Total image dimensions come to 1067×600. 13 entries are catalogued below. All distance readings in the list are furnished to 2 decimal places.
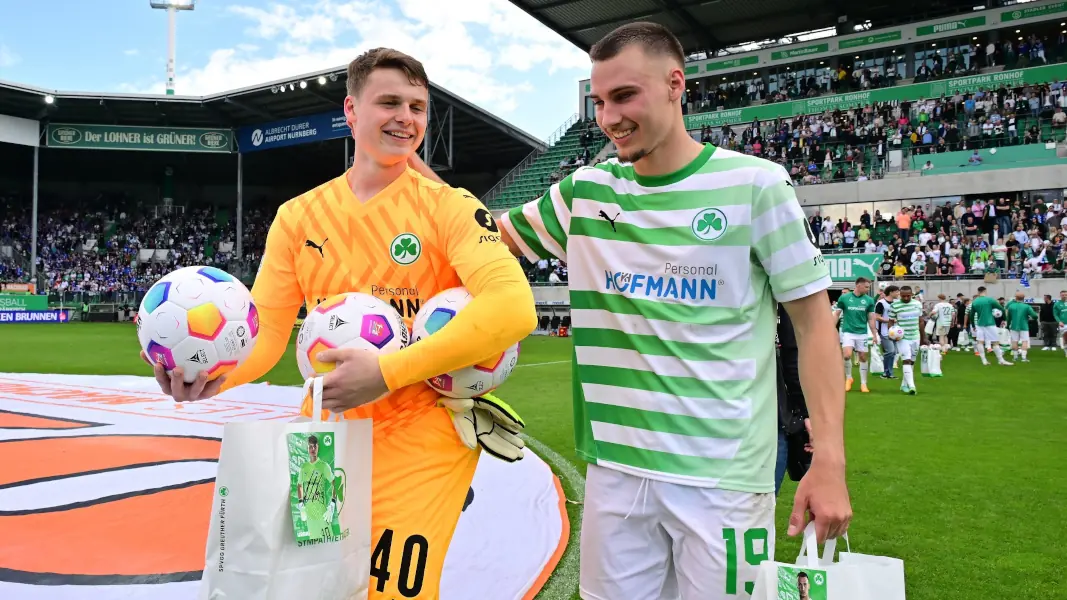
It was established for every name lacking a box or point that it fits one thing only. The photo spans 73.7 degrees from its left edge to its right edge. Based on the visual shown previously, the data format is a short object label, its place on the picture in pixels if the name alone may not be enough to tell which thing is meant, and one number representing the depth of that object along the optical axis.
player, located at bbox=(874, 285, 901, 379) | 13.02
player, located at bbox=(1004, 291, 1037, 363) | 17.61
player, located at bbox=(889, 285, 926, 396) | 11.84
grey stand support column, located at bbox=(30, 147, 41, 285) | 32.44
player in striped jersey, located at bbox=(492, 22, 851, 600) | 1.89
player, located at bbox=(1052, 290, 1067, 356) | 18.94
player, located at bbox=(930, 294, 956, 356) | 17.44
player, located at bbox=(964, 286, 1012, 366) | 16.89
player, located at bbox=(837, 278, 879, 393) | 12.04
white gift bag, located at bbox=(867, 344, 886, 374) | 14.42
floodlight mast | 42.19
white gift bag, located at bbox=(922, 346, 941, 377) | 13.80
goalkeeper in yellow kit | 1.96
